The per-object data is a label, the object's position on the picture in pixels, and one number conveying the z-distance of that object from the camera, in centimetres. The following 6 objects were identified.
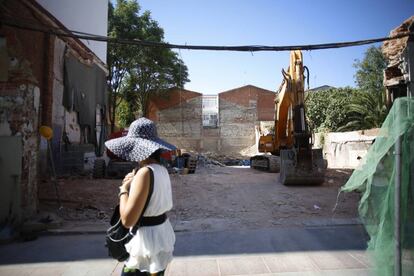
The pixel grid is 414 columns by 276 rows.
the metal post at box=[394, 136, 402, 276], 252
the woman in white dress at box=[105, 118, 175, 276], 201
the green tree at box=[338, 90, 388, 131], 1749
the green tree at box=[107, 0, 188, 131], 2400
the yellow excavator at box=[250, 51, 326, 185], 1007
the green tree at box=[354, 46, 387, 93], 2755
